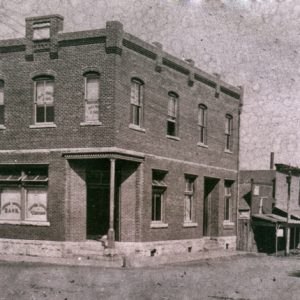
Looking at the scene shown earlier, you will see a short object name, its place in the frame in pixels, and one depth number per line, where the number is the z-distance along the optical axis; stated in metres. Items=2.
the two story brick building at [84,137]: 21.48
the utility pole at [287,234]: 33.31
